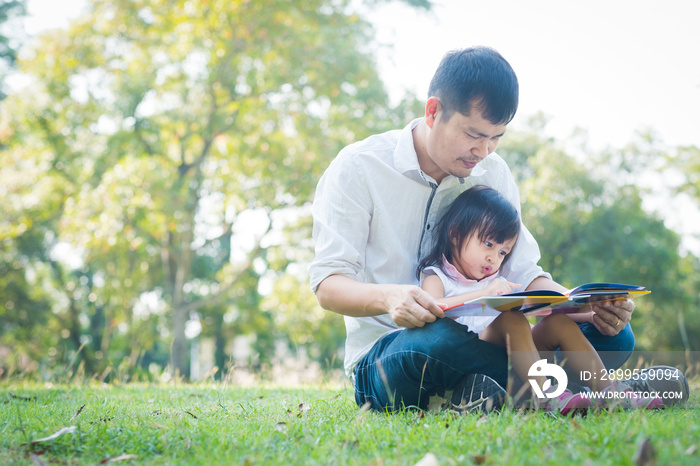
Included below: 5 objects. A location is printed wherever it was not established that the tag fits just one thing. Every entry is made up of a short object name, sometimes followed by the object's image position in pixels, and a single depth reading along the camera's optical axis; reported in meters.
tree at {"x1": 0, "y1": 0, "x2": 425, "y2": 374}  13.95
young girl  2.50
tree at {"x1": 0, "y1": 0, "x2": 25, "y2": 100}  19.45
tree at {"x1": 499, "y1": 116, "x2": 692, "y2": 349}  18.39
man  2.46
